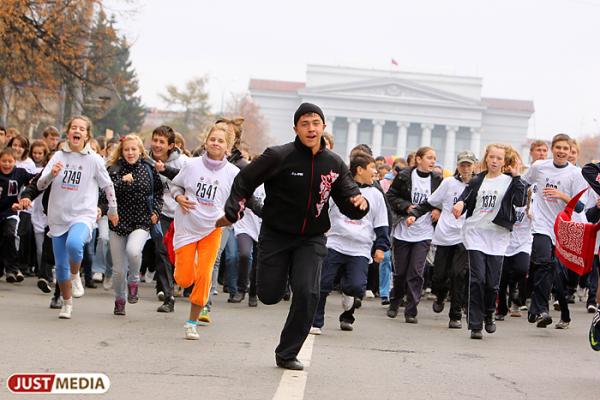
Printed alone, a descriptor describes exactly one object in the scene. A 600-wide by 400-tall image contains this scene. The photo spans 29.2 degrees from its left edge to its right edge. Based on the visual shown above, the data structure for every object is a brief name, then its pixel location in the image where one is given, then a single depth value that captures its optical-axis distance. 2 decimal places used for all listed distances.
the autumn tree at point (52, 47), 23.69
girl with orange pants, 10.22
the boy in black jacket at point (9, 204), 14.92
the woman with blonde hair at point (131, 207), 11.70
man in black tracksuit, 8.31
